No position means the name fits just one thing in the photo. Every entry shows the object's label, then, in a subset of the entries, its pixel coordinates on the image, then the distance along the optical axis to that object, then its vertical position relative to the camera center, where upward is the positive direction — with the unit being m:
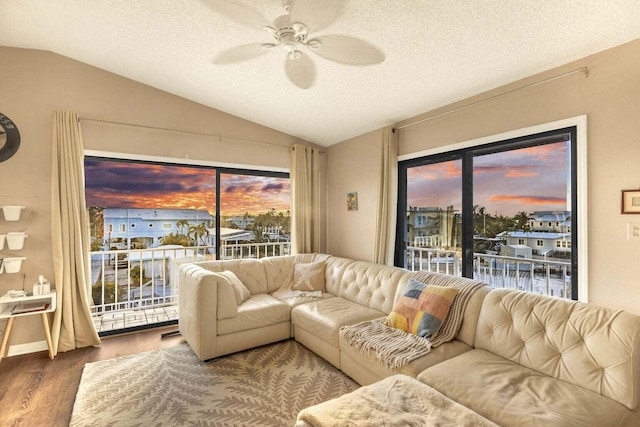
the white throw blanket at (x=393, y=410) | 1.36 -0.90
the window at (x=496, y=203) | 2.51 +0.14
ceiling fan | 1.61 +1.08
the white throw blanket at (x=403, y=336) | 2.11 -0.91
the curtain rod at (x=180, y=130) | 3.33 +1.05
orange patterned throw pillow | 2.32 -0.73
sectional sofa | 1.49 -0.91
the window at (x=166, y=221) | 4.25 -0.07
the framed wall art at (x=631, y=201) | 2.01 +0.10
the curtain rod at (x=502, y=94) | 2.24 +1.07
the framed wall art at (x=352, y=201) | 4.33 +0.21
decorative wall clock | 2.97 +0.76
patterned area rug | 2.10 -1.35
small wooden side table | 2.77 -0.87
